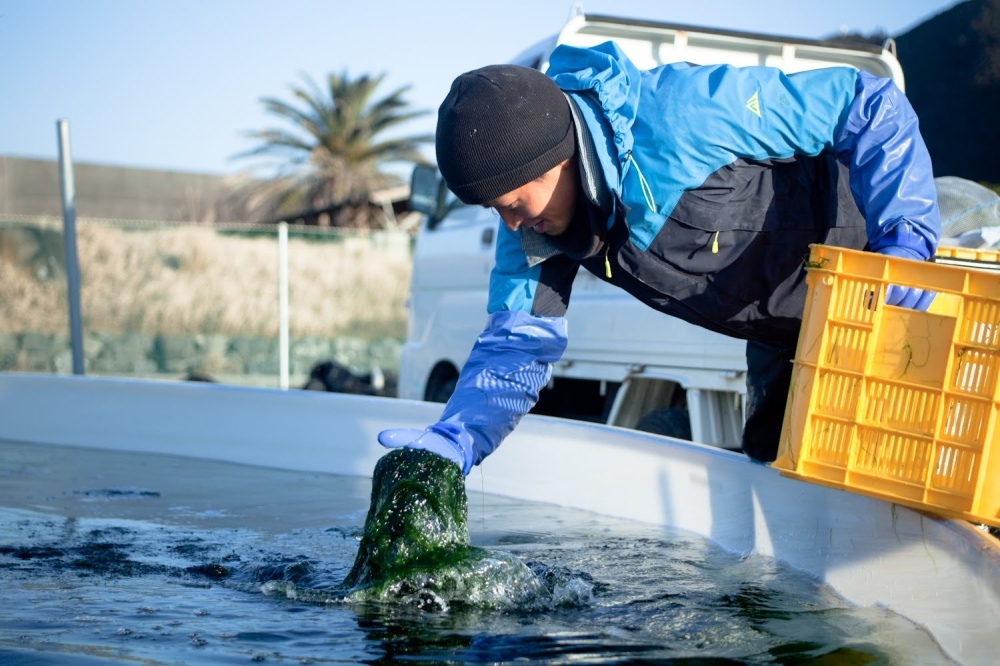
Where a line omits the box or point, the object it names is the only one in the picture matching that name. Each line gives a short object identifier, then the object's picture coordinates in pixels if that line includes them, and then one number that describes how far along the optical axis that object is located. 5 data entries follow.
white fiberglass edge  2.65
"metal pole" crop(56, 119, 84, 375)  8.22
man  2.73
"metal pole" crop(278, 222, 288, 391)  13.45
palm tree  24.45
